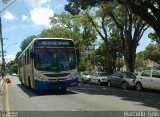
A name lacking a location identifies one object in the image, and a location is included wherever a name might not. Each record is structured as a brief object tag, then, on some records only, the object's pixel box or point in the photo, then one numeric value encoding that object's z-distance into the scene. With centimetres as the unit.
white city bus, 908
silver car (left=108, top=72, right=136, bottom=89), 1215
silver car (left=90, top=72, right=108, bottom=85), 1561
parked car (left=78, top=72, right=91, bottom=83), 1792
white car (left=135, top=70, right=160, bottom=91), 1036
